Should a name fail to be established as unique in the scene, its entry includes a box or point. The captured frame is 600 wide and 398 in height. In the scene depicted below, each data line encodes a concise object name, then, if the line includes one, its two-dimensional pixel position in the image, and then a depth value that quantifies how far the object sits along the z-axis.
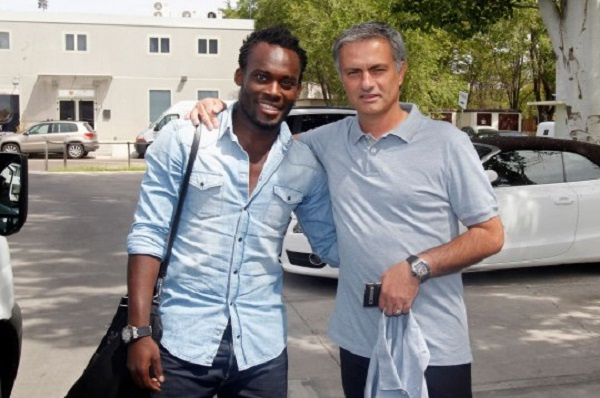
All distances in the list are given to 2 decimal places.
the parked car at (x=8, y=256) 2.90
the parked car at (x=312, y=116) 8.58
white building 37.19
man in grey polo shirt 2.41
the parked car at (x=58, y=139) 28.53
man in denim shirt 2.36
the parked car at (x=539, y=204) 7.10
